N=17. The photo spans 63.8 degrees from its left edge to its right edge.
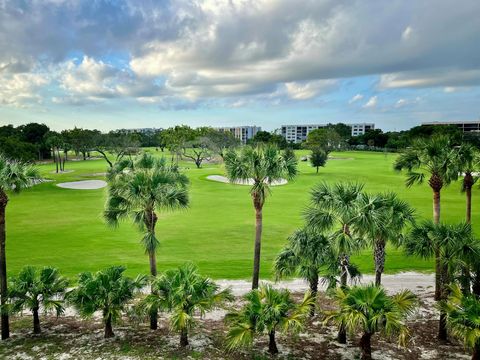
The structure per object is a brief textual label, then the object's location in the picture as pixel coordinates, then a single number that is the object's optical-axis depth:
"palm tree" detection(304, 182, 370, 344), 14.75
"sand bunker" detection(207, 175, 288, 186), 64.81
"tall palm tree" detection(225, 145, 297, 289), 18.19
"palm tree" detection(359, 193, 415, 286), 14.54
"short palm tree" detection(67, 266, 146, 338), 13.93
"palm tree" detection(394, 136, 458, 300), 21.20
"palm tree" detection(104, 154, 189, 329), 15.99
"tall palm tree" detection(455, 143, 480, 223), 22.78
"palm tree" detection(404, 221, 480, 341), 14.96
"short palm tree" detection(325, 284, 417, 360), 12.17
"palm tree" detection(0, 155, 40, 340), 14.61
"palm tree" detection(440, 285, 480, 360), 11.77
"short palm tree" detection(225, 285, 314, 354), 12.62
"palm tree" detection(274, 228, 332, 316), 15.54
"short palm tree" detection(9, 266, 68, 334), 14.33
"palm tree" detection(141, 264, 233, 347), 13.13
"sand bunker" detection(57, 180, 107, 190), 56.55
